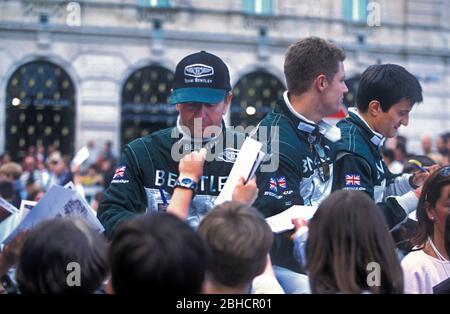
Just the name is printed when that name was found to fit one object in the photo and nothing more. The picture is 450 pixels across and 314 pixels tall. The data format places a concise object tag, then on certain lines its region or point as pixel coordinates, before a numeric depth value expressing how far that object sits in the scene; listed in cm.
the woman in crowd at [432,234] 357
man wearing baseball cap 353
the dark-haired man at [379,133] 381
